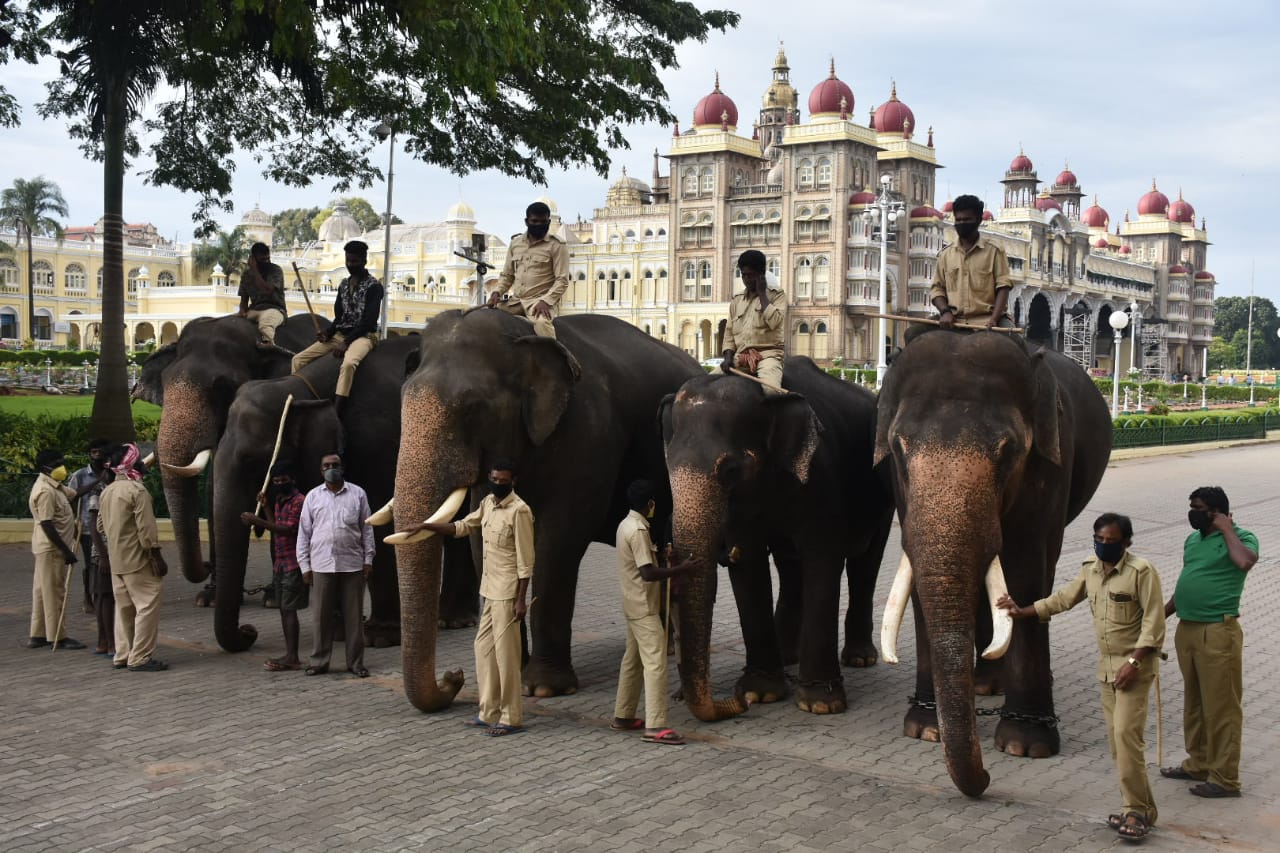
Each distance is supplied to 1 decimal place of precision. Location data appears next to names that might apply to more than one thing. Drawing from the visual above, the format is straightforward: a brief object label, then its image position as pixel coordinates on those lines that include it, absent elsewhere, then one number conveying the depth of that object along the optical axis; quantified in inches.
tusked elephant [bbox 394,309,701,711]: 268.7
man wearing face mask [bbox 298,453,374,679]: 308.3
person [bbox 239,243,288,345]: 413.6
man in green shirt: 226.5
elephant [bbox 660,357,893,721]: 262.7
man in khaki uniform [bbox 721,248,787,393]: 292.7
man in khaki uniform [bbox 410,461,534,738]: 261.7
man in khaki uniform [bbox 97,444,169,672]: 314.3
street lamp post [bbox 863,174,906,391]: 1272.1
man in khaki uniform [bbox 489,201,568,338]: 316.5
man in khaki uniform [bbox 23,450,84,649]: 335.9
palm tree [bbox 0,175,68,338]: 2736.2
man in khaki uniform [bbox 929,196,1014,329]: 269.3
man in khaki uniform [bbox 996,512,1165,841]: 207.9
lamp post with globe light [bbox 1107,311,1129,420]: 1120.2
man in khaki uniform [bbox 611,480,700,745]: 260.5
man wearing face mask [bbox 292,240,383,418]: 351.6
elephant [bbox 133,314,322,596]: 355.6
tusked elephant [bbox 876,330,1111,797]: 215.8
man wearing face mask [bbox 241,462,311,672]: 319.0
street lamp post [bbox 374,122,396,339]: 613.9
